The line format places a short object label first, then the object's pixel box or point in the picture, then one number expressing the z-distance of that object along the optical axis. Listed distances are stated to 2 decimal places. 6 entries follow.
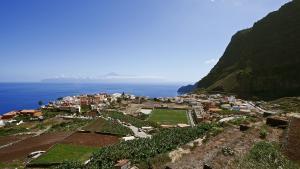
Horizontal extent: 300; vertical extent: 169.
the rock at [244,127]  26.51
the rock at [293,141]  17.26
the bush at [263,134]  22.64
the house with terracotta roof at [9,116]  71.75
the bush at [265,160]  15.99
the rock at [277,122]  25.97
